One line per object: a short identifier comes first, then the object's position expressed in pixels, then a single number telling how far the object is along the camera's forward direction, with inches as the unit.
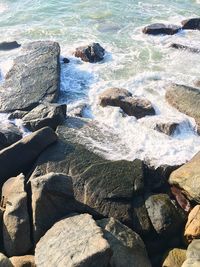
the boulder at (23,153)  339.6
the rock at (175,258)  272.1
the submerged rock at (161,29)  657.6
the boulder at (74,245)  238.2
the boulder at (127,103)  434.3
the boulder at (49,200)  283.3
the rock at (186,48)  588.4
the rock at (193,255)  255.6
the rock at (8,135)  375.9
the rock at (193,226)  286.7
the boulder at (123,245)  259.6
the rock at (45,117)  394.6
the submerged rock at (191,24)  674.2
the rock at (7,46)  620.1
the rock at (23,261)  263.4
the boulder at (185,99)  424.8
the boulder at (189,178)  314.2
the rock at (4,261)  246.2
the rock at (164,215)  296.4
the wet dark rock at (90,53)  569.9
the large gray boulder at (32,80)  457.1
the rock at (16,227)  279.0
